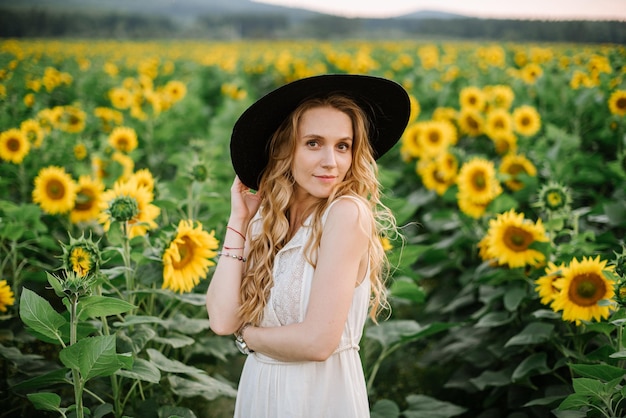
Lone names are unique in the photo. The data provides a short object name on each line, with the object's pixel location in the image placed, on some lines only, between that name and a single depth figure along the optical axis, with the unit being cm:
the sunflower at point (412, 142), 506
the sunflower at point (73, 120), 493
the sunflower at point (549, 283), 246
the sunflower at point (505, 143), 475
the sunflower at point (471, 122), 506
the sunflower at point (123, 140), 436
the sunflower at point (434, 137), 474
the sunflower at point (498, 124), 482
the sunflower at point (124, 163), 366
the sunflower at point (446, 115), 533
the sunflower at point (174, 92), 671
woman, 166
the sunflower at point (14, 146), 391
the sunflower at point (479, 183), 358
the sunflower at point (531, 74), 683
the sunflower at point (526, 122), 497
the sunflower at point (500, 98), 528
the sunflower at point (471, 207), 361
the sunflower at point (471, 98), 538
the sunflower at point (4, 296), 245
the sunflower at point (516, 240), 266
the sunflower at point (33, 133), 405
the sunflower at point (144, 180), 277
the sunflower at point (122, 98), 614
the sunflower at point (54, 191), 318
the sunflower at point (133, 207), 223
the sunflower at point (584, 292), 228
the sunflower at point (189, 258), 218
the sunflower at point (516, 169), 399
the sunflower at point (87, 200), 314
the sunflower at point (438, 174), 421
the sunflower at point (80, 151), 412
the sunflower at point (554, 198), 265
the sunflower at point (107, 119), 557
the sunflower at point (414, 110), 577
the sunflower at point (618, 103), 437
